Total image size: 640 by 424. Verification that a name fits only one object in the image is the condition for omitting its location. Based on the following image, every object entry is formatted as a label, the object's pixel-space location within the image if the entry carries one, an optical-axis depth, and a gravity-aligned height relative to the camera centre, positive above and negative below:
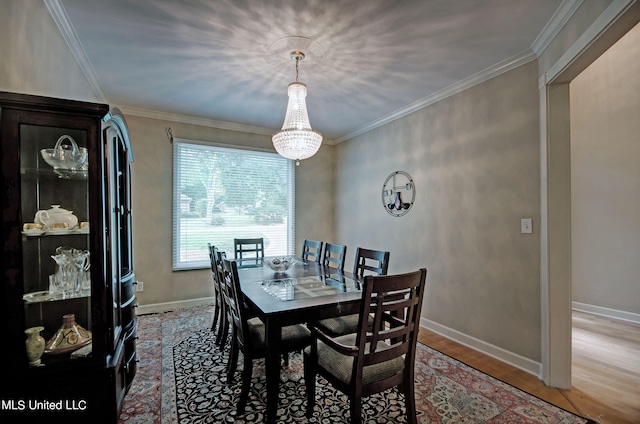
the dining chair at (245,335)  1.90 -0.87
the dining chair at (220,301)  2.44 -0.83
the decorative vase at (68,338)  1.36 -0.60
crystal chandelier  2.48 +0.72
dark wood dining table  1.71 -0.57
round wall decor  3.66 +0.23
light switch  2.44 -0.14
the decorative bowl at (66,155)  1.40 +0.28
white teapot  1.35 -0.03
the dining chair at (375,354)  1.48 -0.80
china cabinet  1.23 -0.23
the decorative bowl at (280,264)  2.71 -0.49
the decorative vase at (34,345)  1.28 -0.58
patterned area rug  1.86 -1.31
